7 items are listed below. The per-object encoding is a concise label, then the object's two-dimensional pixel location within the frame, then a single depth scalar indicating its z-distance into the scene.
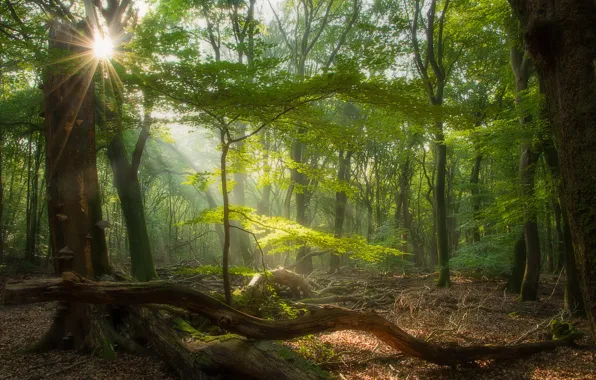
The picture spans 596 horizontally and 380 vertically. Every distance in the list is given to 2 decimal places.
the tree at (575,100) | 2.37
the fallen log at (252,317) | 4.18
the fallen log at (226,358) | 4.00
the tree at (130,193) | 10.59
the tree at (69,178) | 5.46
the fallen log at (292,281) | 9.44
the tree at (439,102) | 12.39
